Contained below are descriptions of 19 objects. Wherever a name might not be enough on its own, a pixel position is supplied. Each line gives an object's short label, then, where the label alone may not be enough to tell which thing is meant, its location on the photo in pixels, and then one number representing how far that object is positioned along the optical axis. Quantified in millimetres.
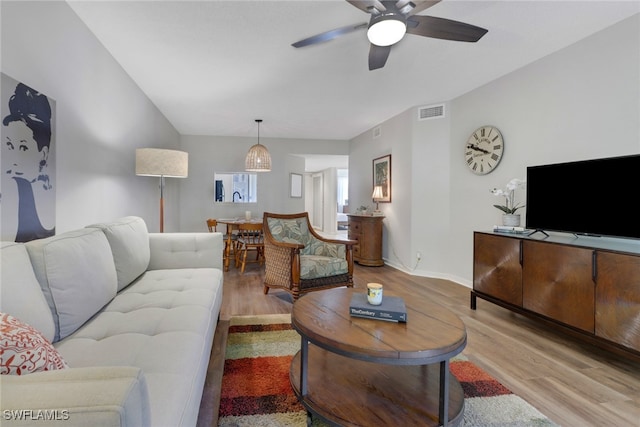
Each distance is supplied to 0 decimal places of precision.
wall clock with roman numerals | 3354
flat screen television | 1978
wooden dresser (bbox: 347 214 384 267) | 5016
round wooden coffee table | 1213
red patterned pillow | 737
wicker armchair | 3006
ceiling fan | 1749
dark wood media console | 1813
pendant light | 5000
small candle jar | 1591
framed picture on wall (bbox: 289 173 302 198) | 6618
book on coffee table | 1473
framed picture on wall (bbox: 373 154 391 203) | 4984
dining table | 4605
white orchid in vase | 2902
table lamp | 5164
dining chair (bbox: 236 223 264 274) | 4508
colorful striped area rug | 1428
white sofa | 548
